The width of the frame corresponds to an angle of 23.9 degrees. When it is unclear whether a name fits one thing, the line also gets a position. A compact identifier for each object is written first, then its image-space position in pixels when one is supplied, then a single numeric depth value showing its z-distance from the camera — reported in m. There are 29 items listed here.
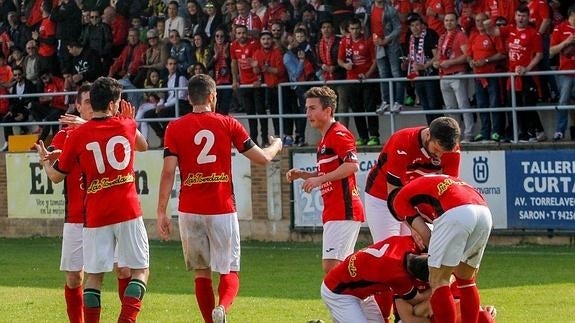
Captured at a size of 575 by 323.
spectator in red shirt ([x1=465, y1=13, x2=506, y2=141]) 21.25
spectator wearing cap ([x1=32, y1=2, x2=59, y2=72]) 27.64
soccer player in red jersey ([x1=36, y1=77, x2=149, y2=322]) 11.73
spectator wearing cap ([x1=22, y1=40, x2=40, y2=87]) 27.66
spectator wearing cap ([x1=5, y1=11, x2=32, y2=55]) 28.70
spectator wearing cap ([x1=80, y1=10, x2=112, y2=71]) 27.02
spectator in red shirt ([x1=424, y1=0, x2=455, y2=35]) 22.23
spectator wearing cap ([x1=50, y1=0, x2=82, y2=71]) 27.53
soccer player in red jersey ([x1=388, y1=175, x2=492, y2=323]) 10.25
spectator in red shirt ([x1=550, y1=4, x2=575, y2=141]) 20.42
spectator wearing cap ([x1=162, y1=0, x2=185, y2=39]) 26.03
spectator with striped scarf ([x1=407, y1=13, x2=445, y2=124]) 21.92
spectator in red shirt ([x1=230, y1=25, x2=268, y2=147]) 23.88
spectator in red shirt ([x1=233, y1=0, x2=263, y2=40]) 24.48
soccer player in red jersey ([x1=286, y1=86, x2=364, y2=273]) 12.96
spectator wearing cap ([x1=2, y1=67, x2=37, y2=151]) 27.66
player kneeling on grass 10.40
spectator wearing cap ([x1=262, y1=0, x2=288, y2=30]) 24.39
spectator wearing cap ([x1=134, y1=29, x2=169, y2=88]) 25.83
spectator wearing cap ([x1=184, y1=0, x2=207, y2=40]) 25.73
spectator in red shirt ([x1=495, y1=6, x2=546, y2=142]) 20.73
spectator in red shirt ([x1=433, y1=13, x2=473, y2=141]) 21.50
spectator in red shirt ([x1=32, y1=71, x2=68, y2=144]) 27.08
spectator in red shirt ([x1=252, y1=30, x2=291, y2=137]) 23.58
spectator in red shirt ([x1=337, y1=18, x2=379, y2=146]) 22.66
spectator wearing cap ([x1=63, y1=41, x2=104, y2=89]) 26.70
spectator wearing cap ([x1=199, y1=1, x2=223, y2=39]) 25.42
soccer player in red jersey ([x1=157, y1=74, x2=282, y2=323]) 12.19
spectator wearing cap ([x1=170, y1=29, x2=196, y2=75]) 25.27
